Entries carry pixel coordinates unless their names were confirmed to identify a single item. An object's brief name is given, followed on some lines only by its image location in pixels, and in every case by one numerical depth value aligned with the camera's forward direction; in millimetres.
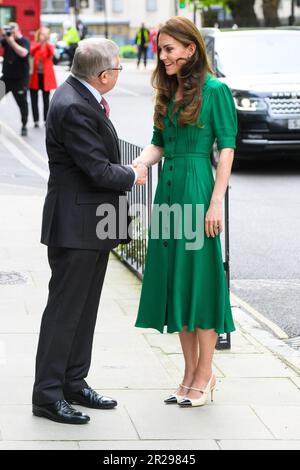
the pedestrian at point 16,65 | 20062
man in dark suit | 5285
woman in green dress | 5582
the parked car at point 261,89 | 15641
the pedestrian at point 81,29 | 59500
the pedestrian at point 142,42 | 49875
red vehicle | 38188
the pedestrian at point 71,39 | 46781
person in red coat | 21078
